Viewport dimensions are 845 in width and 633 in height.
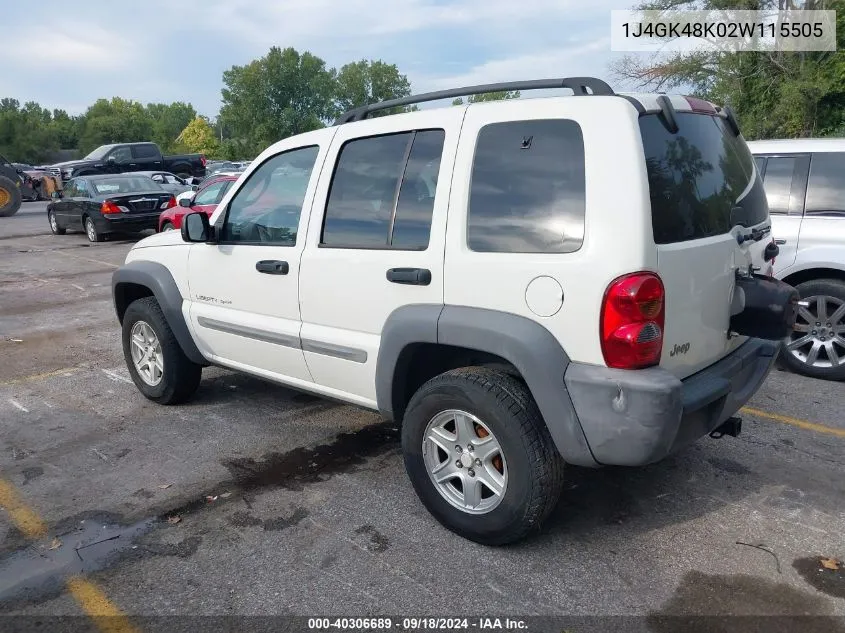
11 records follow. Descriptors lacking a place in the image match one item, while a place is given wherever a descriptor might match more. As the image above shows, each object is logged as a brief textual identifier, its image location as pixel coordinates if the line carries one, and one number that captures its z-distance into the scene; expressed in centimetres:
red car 1285
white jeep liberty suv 278
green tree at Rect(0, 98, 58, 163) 7312
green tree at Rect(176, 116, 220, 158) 9131
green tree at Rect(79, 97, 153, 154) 9388
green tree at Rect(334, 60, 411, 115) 8919
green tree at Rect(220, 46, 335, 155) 8512
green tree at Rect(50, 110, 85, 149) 10181
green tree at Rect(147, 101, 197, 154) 11225
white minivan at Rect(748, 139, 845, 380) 544
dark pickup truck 2673
